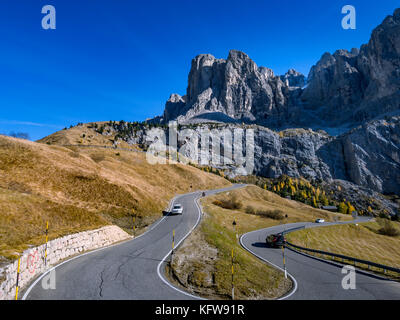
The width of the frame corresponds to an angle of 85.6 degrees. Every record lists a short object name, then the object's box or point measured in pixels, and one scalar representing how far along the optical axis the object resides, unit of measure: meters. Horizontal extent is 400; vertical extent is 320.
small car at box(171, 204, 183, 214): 36.48
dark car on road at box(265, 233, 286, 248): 28.58
